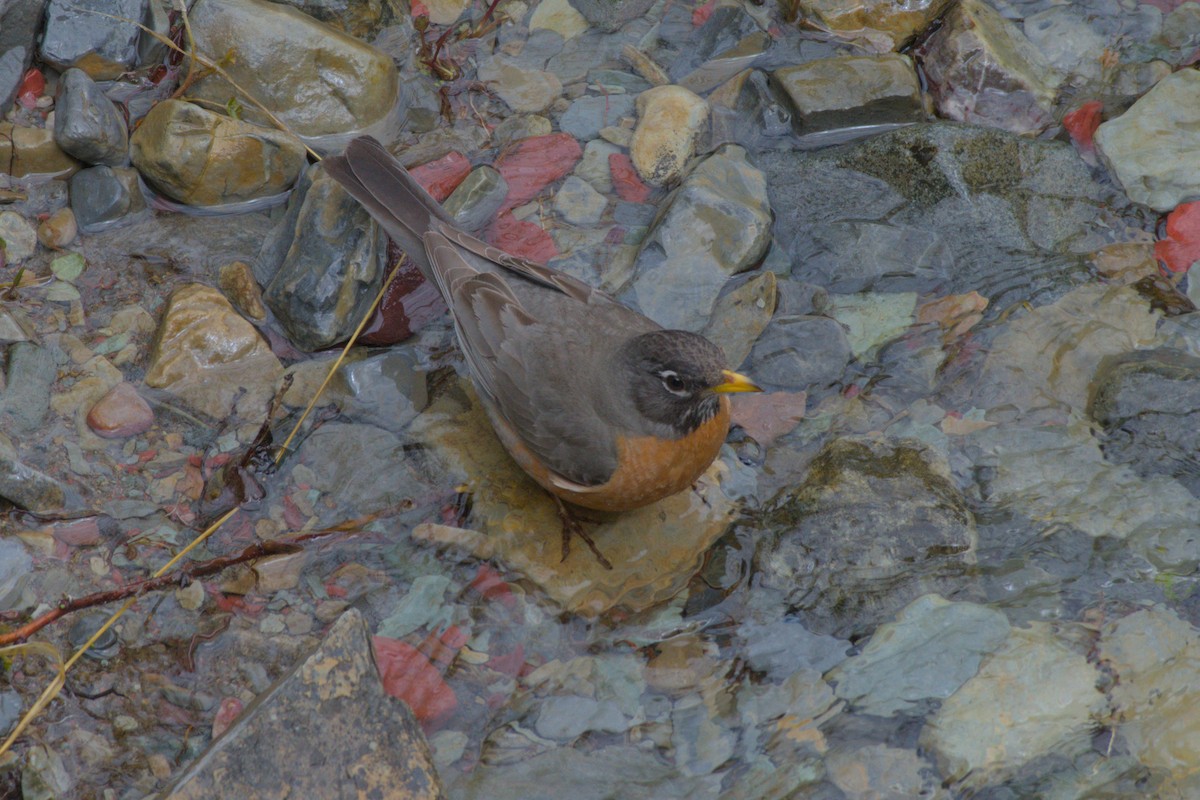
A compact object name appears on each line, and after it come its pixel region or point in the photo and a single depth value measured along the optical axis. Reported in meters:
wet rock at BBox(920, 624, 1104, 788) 8.57
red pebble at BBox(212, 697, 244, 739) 8.99
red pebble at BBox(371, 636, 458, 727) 9.36
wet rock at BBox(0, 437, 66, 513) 9.78
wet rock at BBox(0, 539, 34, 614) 9.33
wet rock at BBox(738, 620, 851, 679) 9.54
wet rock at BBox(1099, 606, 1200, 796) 8.44
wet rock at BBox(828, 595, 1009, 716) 9.01
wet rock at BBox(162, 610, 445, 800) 7.87
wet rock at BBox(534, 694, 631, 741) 9.26
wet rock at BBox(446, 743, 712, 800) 8.81
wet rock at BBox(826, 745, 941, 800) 8.56
